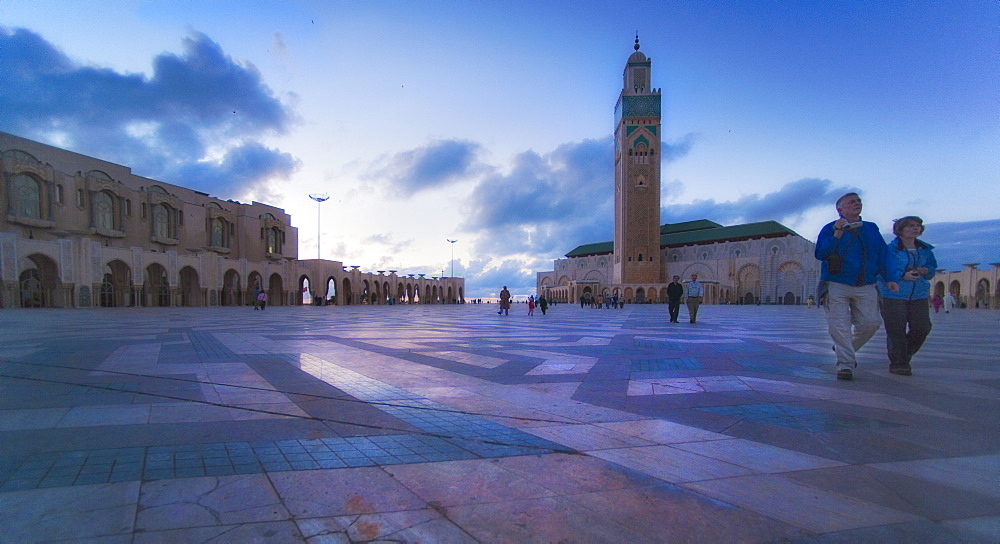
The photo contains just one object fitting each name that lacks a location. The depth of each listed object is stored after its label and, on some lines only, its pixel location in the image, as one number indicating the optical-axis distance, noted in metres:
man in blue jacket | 4.66
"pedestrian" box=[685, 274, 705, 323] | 14.18
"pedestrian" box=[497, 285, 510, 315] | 22.00
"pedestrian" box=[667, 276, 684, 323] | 15.14
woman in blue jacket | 5.00
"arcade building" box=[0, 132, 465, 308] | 30.80
